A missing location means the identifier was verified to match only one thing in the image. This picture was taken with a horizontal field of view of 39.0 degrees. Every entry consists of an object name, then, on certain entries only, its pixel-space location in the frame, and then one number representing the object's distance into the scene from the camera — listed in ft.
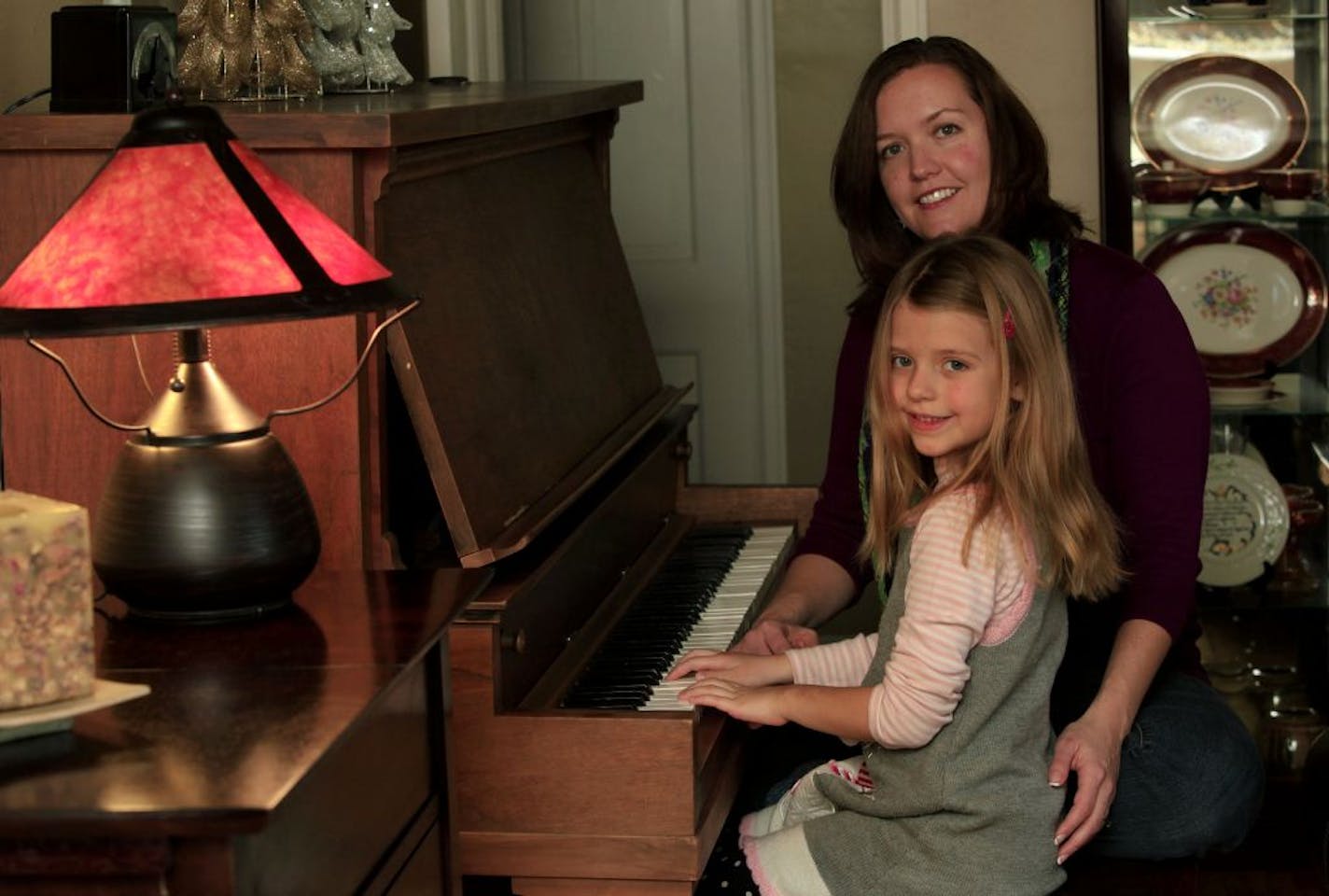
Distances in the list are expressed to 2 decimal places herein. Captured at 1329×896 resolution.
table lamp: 5.06
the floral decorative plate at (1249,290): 12.19
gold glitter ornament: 7.57
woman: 7.09
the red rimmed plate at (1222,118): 12.16
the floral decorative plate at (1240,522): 12.30
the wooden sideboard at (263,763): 4.08
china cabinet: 12.12
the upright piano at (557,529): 6.48
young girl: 6.46
